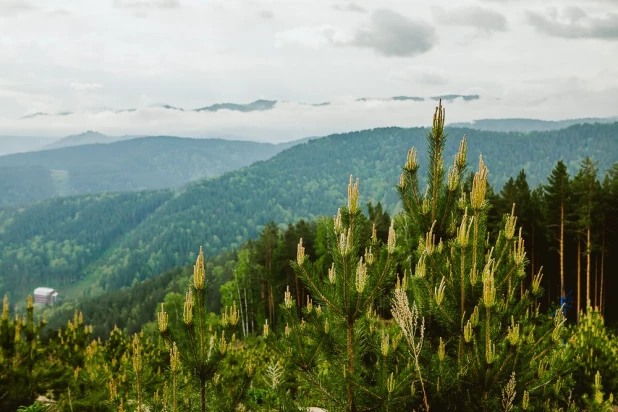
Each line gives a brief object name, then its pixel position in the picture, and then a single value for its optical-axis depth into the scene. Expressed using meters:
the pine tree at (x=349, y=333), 4.79
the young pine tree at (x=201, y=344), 4.91
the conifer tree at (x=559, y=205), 29.27
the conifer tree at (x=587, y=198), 27.16
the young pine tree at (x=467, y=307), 4.71
